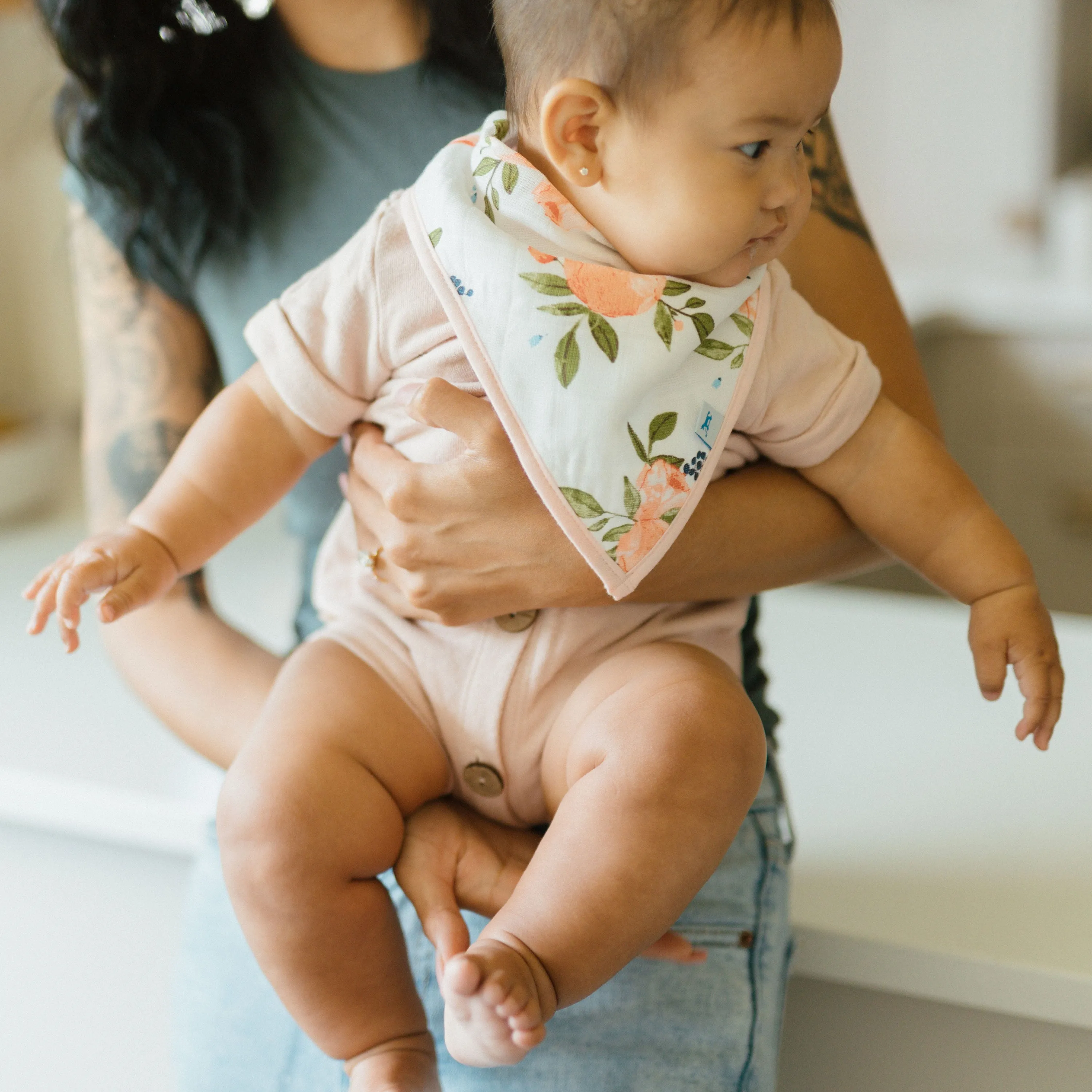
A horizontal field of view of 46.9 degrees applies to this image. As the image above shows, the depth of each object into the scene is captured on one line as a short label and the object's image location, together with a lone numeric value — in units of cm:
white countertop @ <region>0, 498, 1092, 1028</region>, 92
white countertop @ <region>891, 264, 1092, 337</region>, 228
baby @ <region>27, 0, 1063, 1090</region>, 61
